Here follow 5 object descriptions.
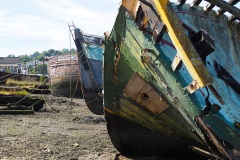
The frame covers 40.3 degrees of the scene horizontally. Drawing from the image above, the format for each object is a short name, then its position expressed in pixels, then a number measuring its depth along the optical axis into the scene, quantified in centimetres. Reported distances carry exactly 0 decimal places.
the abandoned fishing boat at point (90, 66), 1166
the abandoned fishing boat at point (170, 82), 348
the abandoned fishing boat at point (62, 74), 1834
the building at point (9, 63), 7219
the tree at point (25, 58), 12322
